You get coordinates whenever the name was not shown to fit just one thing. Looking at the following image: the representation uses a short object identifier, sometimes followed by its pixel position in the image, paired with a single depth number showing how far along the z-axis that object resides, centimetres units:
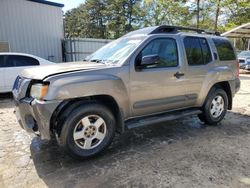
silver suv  257
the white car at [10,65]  628
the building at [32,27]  925
